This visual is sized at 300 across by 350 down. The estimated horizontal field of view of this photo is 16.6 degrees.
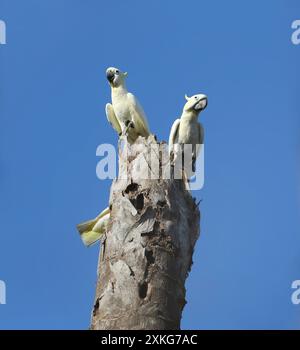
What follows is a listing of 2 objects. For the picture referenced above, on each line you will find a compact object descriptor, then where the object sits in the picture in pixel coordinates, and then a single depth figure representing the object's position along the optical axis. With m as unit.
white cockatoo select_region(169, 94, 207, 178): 16.44
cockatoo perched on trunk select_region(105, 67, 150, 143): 17.45
